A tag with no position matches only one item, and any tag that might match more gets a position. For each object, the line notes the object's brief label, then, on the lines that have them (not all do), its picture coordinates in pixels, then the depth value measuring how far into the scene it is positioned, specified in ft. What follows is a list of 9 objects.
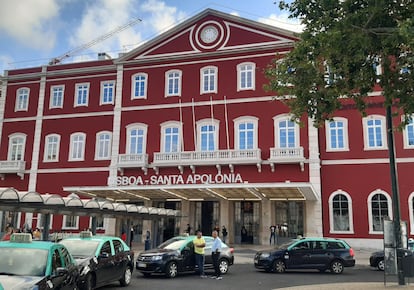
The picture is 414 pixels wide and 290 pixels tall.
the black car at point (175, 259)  49.21
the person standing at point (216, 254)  51.28
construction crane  139.70
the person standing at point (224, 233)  90.48
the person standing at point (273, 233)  90.33
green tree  34.91
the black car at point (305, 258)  57.47
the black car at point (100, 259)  36.17
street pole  38.83
